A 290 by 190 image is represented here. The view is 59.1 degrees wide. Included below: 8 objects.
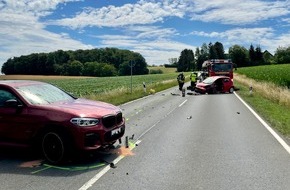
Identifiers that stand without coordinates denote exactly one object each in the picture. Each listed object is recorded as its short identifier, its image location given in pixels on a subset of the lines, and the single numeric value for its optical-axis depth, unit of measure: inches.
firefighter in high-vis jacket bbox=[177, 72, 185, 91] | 892.9
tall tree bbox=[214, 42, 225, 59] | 4783.6
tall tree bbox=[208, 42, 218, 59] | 4689.1
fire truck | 887.8
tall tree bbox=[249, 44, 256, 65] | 4172.5
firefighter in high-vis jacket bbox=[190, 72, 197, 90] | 902.4
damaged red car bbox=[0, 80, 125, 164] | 184.9
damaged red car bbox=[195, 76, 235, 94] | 778.9
